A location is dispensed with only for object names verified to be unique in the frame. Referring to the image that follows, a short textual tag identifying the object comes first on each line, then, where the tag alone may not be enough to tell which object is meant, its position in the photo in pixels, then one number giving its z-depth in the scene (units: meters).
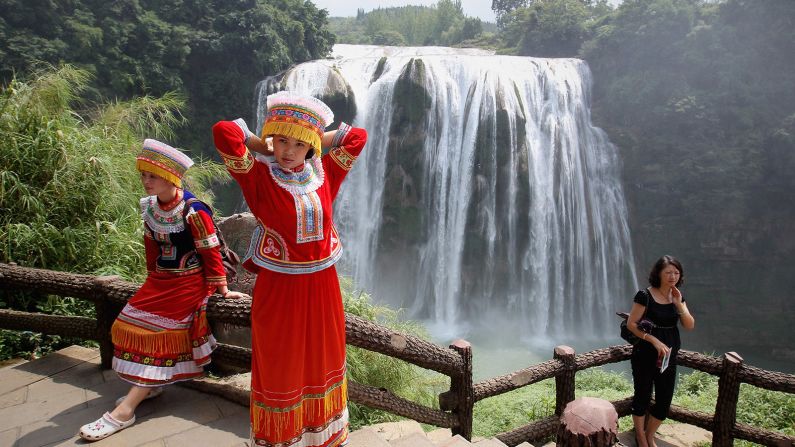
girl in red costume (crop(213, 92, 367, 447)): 1.92
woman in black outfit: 3.39
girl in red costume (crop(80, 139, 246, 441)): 2.54
